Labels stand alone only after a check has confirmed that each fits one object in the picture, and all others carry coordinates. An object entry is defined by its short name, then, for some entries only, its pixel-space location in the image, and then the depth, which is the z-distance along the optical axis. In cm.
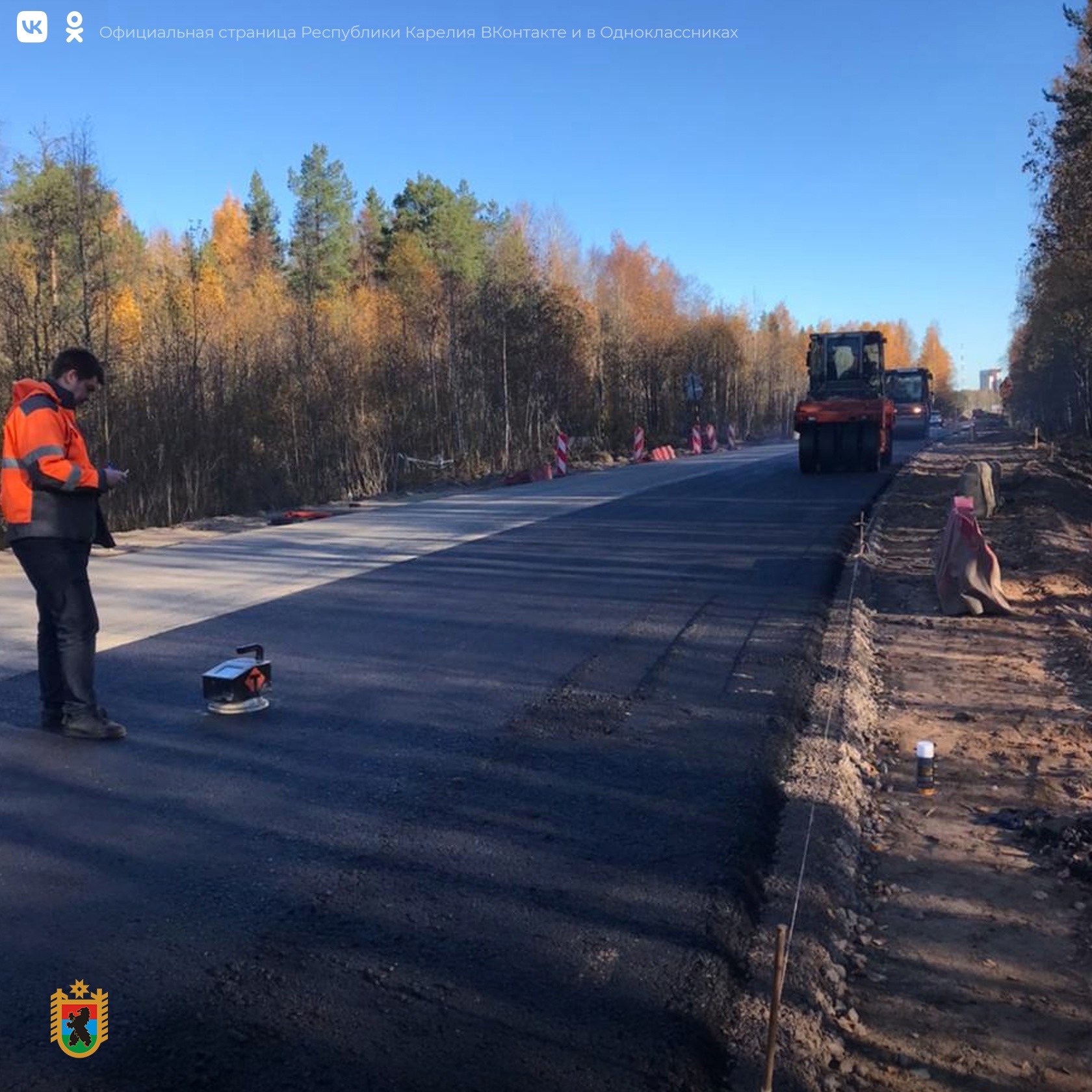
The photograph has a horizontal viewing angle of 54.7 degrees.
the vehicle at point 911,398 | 5222
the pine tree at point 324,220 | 5819
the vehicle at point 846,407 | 2694
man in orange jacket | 582
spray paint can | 550
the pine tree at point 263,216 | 7075
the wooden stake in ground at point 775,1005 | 277
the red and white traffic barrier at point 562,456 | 3312
